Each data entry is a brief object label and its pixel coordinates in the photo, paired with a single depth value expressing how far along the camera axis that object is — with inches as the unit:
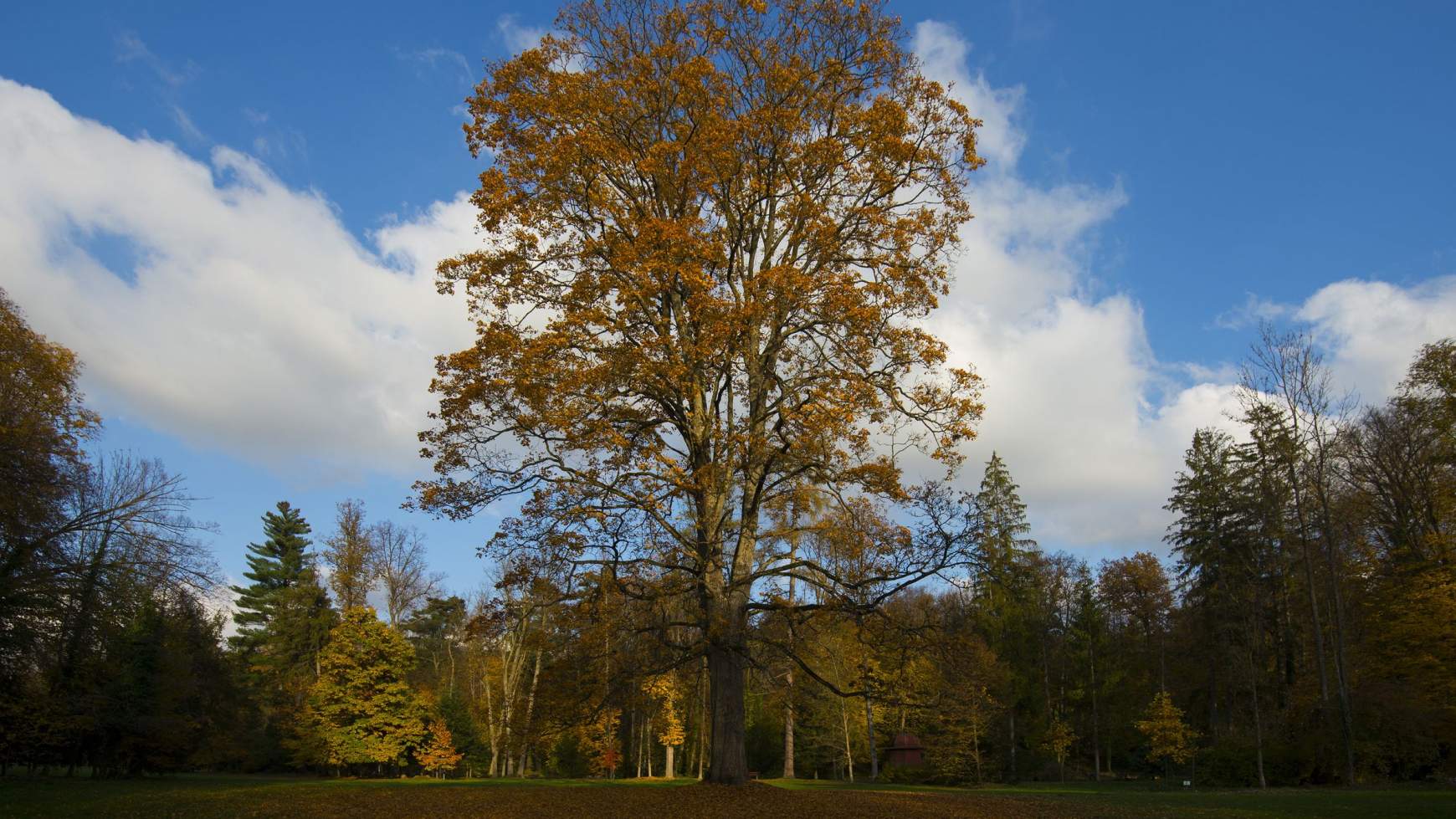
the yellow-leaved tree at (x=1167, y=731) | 1147.3
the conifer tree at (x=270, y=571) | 1878.7
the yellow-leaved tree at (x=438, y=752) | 1328.7
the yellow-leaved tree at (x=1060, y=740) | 1325.0
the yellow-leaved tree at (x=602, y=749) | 1283.2
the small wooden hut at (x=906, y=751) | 1518.2
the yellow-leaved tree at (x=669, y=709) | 681.0
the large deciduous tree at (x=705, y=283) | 506.3
